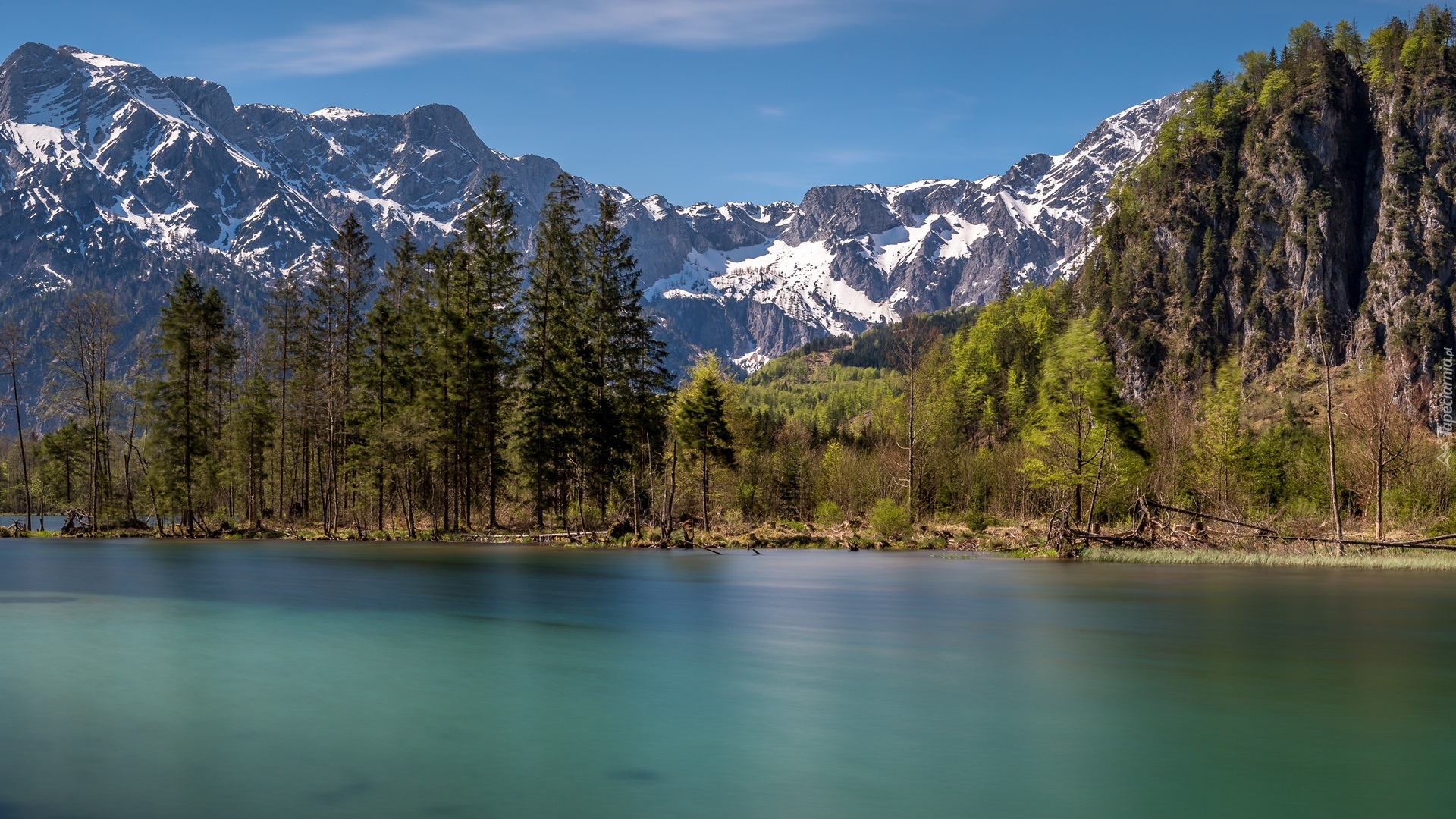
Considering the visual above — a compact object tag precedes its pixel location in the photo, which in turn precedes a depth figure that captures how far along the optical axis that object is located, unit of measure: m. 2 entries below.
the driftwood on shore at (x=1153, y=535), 45.28
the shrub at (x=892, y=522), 55.44
